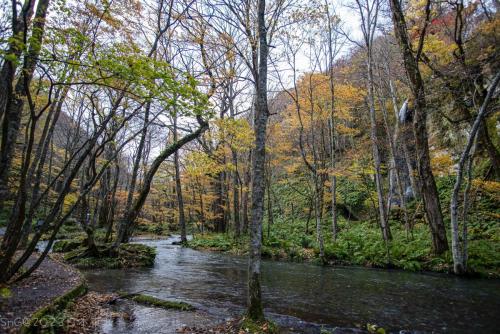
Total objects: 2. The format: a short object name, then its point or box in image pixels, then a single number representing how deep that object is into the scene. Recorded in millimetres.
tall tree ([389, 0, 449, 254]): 10750
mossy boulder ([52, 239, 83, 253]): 13211
